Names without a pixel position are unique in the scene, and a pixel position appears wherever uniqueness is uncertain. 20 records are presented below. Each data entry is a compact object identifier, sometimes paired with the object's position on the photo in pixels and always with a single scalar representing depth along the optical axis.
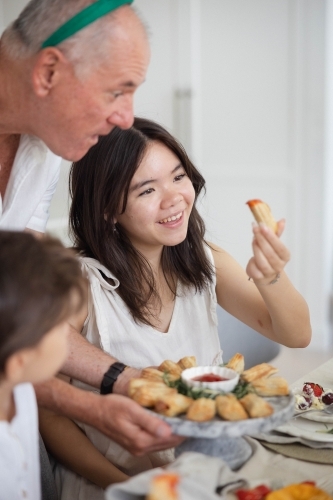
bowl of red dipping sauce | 1.26
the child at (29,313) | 1.06
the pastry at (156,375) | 1.33
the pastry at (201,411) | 1.16
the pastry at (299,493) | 1.06
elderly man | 1.39
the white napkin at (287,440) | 1.40
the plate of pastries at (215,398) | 1.16
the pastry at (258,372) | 1.33
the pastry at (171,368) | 1.38
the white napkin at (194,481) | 1.04
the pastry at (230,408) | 1.16
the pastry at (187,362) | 1.41
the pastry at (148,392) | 1.23
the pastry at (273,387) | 1.27
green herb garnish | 1.24
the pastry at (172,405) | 1.19
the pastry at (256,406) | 1.17
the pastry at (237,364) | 1.37
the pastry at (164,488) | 0.94
